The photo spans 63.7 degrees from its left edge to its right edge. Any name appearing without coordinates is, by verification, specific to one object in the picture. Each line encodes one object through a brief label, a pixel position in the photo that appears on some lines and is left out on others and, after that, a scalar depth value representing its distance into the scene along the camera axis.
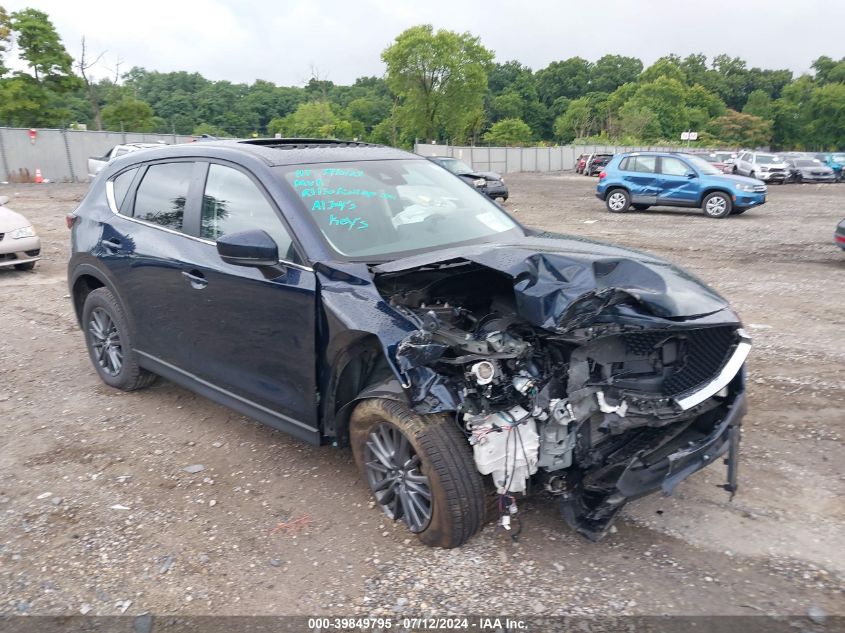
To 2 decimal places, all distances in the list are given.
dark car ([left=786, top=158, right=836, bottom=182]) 34.97
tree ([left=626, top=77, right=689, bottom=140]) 90.25
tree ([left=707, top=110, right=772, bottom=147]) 94.94
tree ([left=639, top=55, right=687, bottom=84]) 110.62
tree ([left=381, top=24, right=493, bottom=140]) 69.75
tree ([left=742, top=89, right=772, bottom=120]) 105.56
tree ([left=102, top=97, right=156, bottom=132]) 47.69
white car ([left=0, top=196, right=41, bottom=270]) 9.61
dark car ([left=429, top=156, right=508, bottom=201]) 19.70
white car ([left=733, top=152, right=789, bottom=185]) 32.97
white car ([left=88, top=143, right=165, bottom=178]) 19.65
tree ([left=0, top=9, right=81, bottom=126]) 41.06
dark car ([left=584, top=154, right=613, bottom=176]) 43.72
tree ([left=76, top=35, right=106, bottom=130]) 45.69
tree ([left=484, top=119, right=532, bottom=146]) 92.44
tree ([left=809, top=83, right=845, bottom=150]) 90.62
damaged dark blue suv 2.98
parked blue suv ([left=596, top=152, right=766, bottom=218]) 17.48
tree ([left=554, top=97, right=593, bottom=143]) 96.38
